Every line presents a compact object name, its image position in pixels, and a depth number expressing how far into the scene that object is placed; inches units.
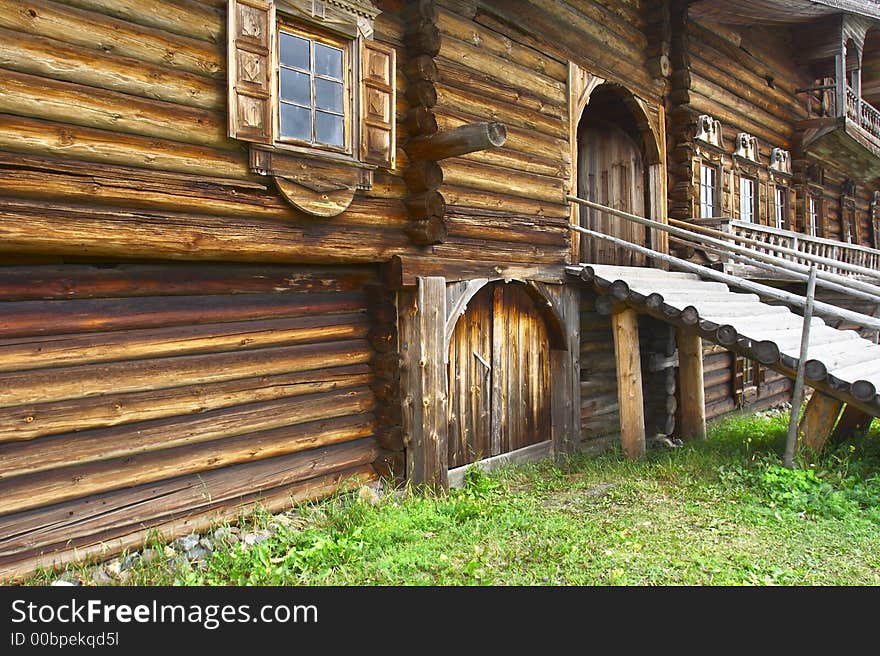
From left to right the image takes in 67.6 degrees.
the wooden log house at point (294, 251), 170.7
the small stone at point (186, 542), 197.6
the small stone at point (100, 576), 177.9
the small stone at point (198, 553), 195.5
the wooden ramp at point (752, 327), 247.0
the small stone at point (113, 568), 182.5
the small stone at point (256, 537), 206.0
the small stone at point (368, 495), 239.3
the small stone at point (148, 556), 188.7
